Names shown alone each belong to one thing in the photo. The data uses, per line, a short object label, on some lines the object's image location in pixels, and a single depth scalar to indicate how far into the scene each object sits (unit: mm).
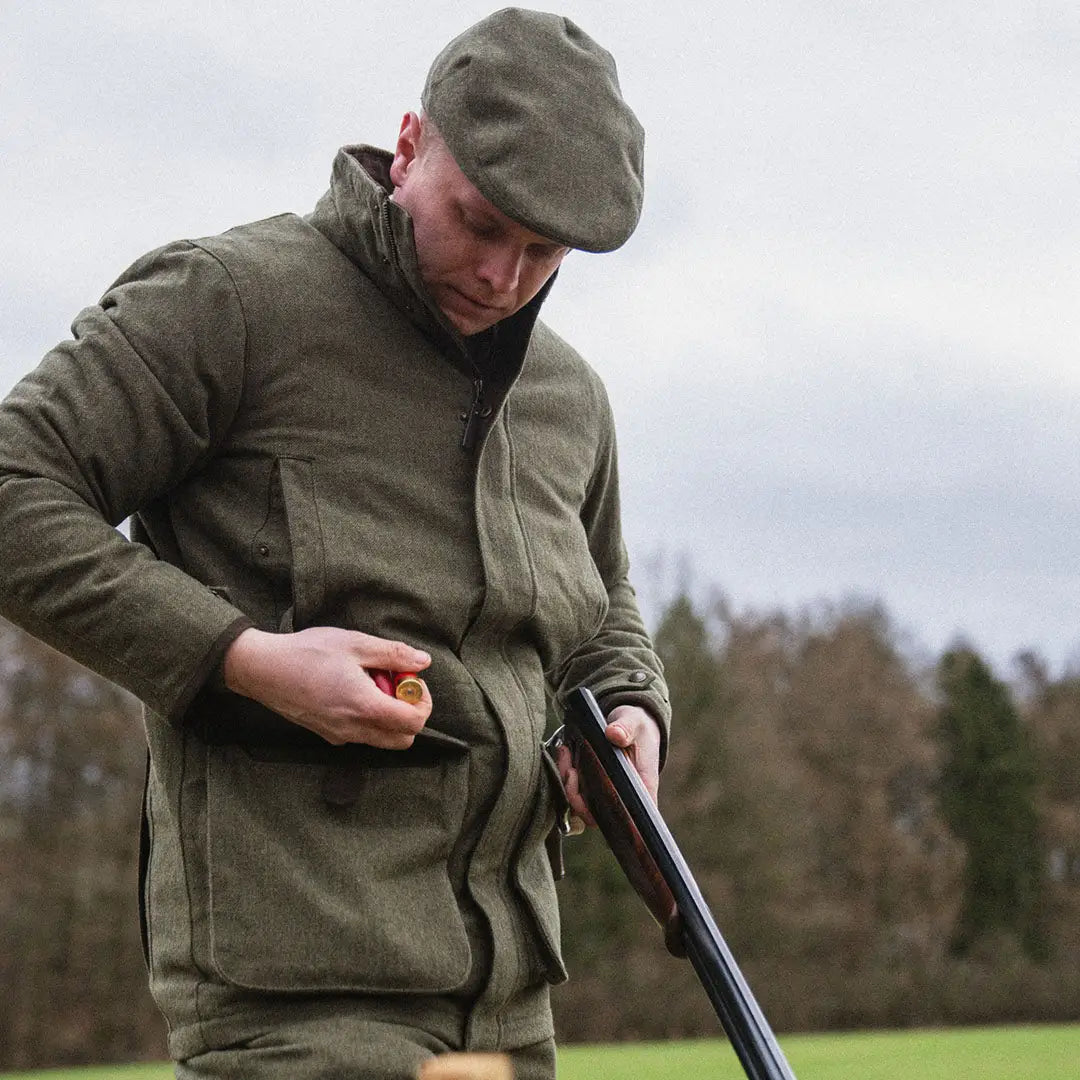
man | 2451
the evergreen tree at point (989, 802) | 45719
